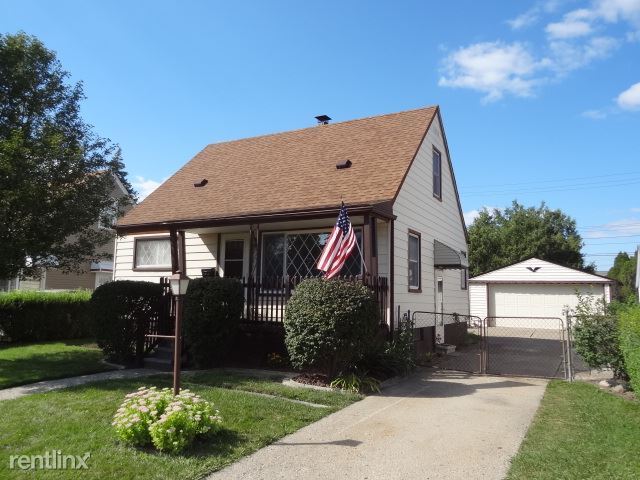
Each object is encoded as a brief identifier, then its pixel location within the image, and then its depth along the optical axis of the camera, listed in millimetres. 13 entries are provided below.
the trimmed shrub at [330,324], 8156
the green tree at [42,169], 8758
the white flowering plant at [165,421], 5094
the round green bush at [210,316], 9688
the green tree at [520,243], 41844
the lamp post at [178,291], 6012
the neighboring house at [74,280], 23841
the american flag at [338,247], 9141
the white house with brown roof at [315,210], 11117
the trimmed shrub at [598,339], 8953
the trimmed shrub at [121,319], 10234
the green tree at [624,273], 33222
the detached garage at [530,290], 24734
